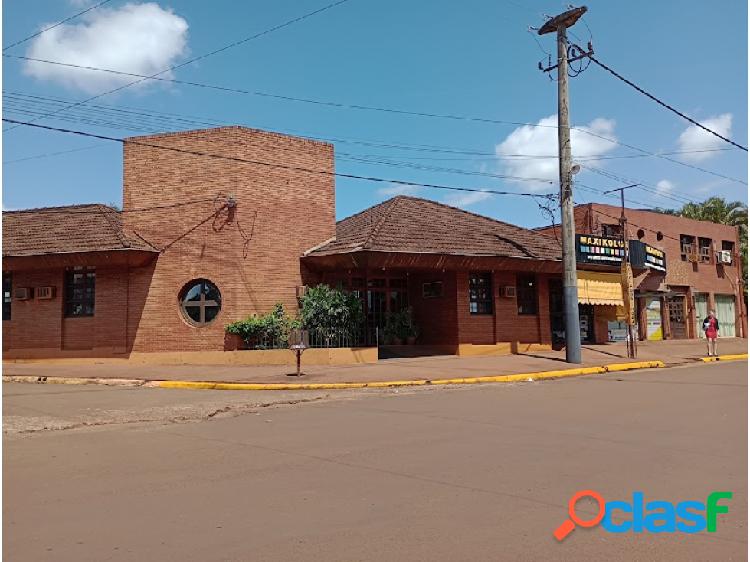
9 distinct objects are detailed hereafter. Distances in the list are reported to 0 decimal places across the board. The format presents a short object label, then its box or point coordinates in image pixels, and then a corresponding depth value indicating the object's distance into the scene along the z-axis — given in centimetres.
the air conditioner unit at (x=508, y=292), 2181
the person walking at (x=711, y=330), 2247
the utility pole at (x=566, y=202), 1912
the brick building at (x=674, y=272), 2881
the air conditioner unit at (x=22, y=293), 2042
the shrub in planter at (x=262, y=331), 1850
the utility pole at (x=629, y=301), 2159
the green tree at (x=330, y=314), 1864
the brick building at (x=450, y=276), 1980
